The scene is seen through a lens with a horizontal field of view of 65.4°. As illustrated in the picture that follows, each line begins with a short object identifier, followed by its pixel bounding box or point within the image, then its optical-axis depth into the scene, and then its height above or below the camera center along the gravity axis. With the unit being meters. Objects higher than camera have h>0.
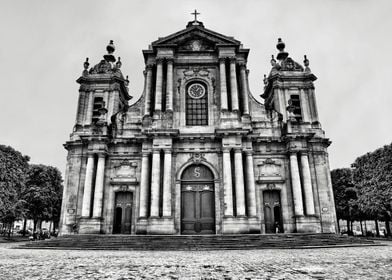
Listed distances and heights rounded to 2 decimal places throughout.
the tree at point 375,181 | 24.23 +3.02
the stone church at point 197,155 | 19.97 +4.41
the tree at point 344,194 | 34.59 +2.80
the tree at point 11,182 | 24.73 +3.37
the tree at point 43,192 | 30.84 +2.98
